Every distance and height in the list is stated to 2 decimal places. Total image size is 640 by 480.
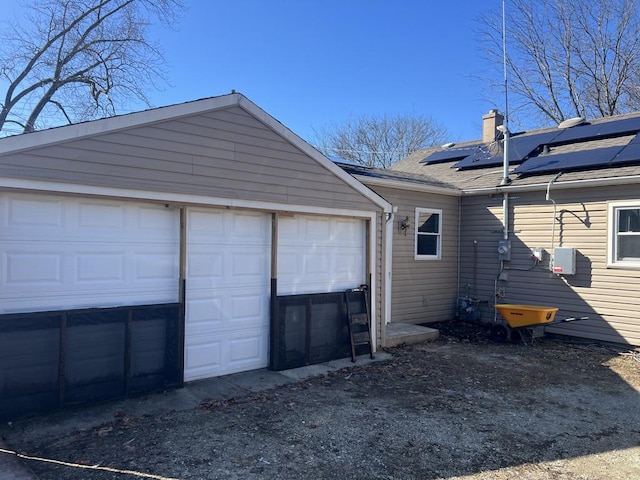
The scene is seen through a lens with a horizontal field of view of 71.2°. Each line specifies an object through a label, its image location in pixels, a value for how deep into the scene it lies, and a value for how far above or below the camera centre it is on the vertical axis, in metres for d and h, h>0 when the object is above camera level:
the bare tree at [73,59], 17.09 +7.45
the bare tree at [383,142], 26.80 +6.82
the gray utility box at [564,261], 8.68 -0.10
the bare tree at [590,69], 18.16 +8.14
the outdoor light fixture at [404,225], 9.52 +0.61
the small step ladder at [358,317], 7.11 -1.05
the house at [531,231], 8.31 +0.51
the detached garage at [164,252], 4.45 -0.02
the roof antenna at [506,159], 9.79 +2.10
